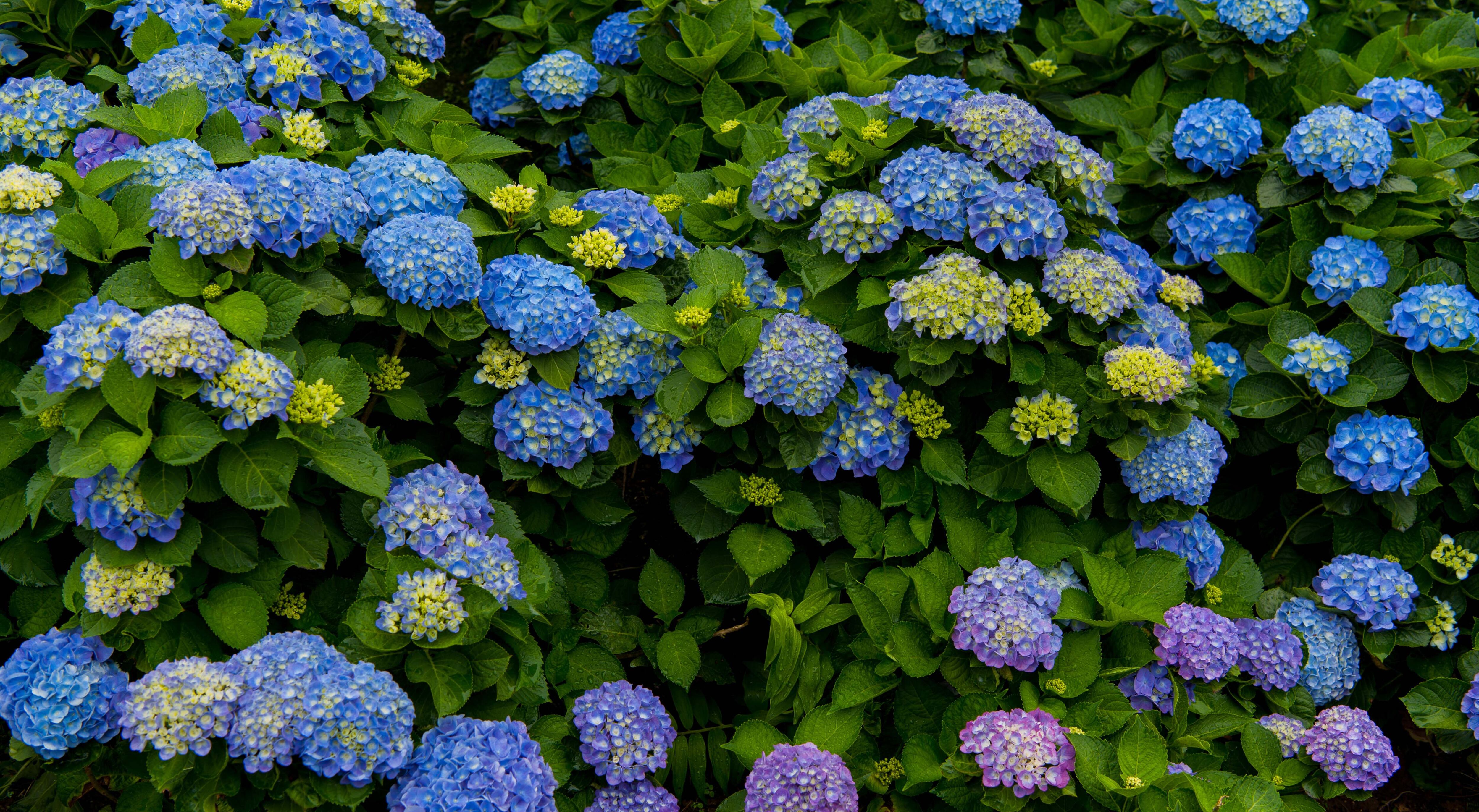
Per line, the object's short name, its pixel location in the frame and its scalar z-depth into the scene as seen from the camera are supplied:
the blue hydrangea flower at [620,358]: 3.14
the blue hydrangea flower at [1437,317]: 3.51
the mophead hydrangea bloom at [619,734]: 2.96
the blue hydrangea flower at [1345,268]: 3.70
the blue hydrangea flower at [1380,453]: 3.51
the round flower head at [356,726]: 2.41
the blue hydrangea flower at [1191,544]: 3.39
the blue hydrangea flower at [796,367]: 3.02
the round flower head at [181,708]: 2.38
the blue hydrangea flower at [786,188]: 3.28
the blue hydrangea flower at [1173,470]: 3.24
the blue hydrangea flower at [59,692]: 2.54
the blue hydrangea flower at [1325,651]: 3.50
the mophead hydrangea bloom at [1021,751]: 2.66
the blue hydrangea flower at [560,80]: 4.28
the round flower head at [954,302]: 2.96
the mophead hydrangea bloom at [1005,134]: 3.14
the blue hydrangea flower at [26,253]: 2.62
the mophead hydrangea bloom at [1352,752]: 3.18
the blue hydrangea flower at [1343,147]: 3.71
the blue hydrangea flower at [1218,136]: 3.96
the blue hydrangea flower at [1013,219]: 3.11
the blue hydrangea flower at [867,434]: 3.23
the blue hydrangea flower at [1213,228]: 4.01
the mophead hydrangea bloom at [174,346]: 2.40
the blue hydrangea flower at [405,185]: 3.17
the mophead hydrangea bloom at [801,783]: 2.83
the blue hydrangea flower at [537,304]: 3.00
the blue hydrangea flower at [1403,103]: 4.03
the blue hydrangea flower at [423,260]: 2.91
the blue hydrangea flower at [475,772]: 2.49
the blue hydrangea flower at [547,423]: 3.06
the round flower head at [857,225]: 3.13
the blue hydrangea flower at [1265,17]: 4.18
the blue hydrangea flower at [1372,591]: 3.54
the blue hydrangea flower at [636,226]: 3.31
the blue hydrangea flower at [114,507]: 2.48
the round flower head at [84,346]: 2.43
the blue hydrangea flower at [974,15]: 4.37
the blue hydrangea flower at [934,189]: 3.09
